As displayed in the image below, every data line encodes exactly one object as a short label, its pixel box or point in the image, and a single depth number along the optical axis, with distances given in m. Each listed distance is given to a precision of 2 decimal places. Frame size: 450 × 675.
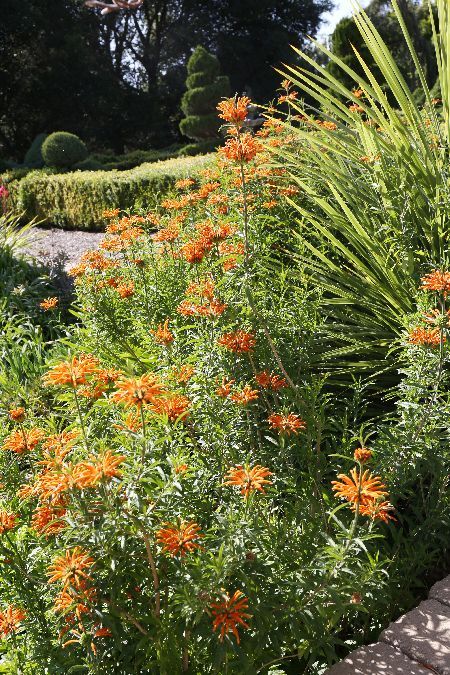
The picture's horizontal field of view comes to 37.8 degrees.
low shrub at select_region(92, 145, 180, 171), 15.16
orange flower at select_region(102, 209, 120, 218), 3.04
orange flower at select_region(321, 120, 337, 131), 3.42
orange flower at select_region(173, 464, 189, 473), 1.24
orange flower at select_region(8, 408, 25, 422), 1.50
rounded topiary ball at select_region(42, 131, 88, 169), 14.51
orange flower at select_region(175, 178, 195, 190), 3.20
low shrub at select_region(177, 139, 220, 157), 15.38
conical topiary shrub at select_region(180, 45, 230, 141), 17.44
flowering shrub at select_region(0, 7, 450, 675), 1.16
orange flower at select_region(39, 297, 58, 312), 2.63
